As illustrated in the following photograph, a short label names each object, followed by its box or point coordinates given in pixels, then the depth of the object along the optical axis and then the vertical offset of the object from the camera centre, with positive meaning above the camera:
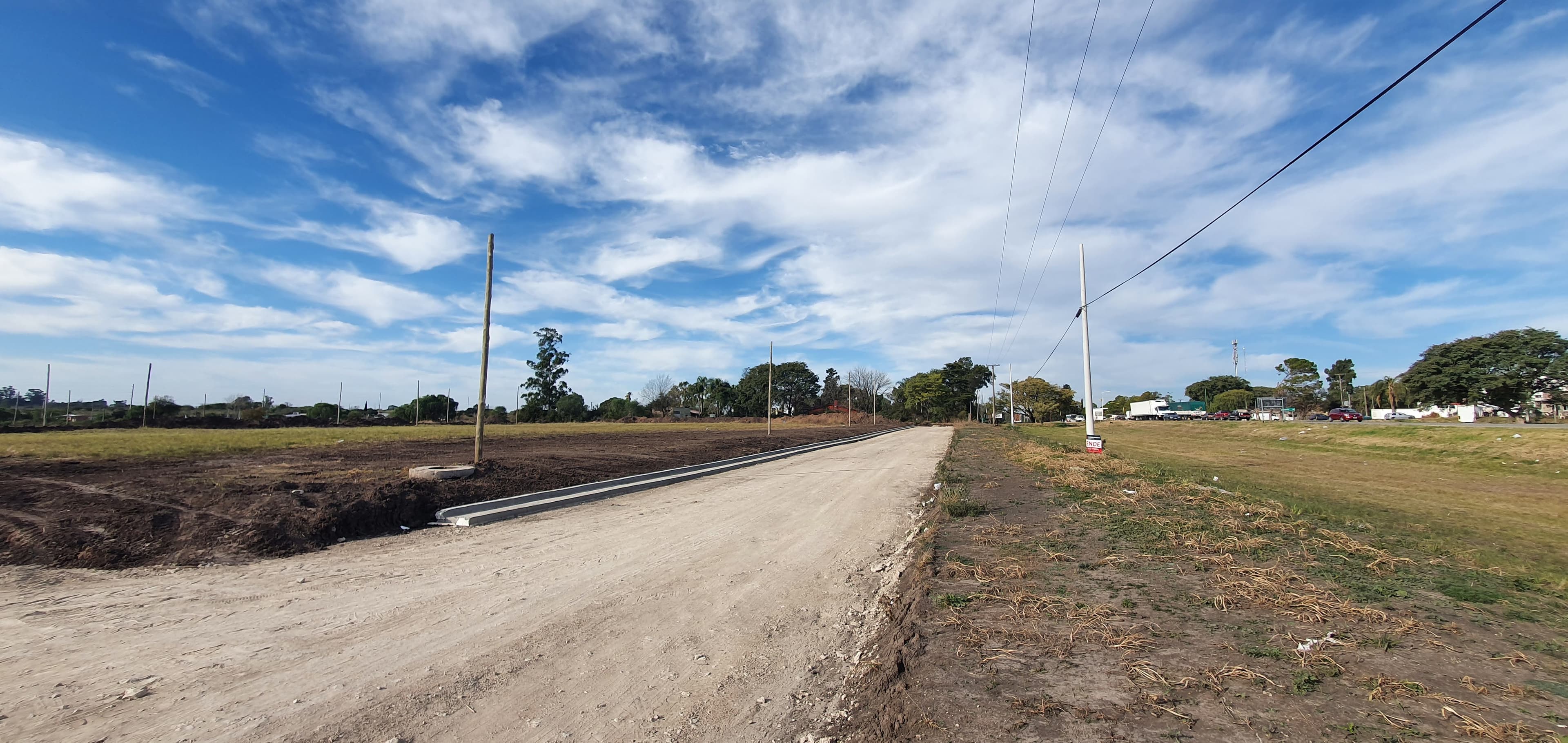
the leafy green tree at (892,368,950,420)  102.31 +3.17
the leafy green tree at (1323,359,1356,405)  111.75 +7.02
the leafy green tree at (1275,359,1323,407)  102.31 +5.53
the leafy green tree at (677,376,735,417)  106.69 +3.10
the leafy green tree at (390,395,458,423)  83.75 +0.18
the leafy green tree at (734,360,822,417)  105.00 +4.56
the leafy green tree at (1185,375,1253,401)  128.25 +6.34
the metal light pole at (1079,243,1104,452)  21.28 +0.47
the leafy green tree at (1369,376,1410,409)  86.94 +3.63
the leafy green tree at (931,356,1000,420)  104.30 +5.13
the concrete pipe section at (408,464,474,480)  12.09 -1.25
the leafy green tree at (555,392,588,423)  95.88 +0.38
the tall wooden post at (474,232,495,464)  14.80 +1.79
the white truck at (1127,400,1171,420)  102.50 +0.97
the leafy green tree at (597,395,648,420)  104.62 +0.41
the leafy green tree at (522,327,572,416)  95.00 +5.44
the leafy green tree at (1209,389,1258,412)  109.81 +3.01
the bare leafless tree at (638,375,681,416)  115.75 +2.41
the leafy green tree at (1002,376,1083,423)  87.50 +2.27
